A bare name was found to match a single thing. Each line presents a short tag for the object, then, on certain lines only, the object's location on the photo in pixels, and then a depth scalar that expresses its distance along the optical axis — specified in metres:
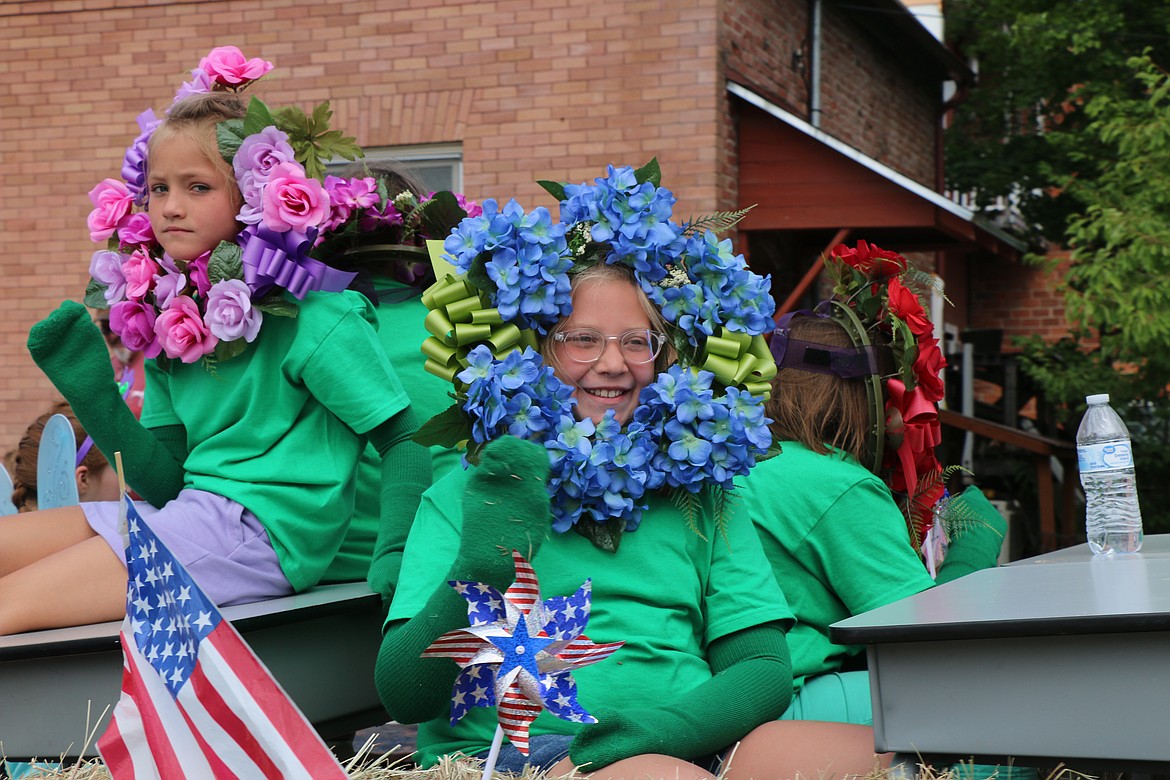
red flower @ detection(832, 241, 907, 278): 3.73
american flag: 1.88
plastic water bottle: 3.41
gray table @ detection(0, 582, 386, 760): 2.86
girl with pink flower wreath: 3.18
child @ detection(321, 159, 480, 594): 3.66
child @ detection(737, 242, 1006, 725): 2.92
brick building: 8.37
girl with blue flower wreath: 2.40
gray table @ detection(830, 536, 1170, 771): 2.06
